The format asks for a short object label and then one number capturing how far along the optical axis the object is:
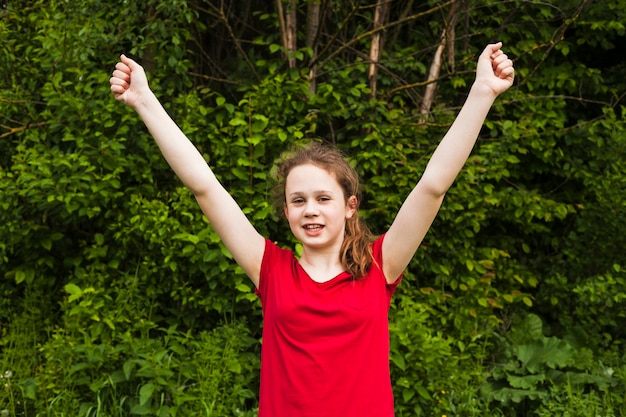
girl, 2.11
